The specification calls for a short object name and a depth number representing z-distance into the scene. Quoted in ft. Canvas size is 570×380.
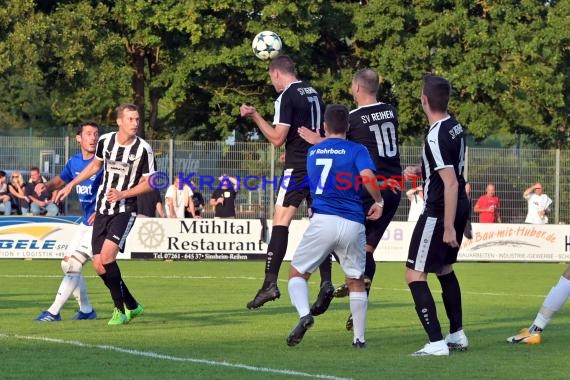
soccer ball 56.03
